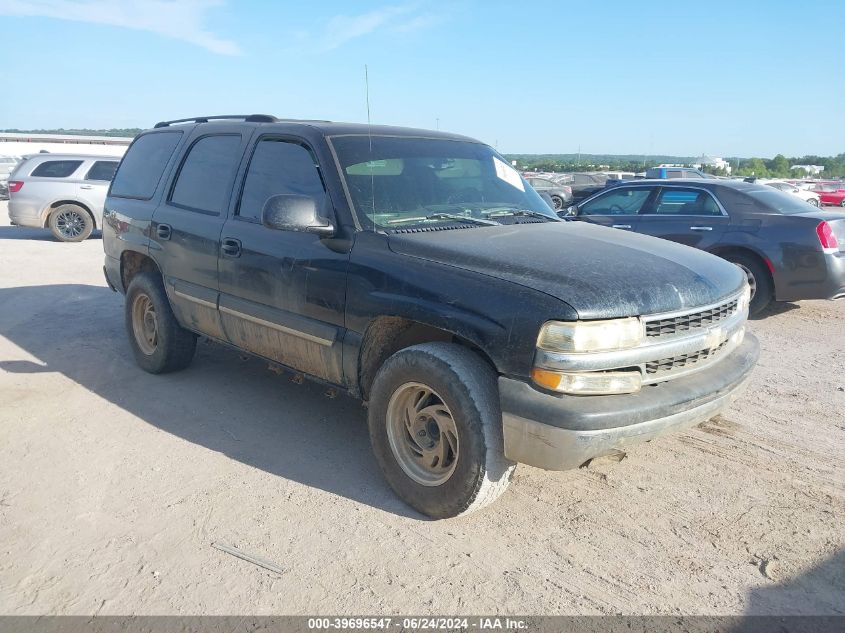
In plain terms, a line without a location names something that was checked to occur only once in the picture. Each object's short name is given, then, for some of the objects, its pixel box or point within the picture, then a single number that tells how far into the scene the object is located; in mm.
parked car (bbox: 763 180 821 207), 26075
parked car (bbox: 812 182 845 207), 32094
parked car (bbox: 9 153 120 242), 14133
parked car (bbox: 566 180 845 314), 7398
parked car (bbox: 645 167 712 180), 24219
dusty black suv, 3012
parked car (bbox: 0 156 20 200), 24842
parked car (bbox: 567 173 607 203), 32531
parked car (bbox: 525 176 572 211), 20859
